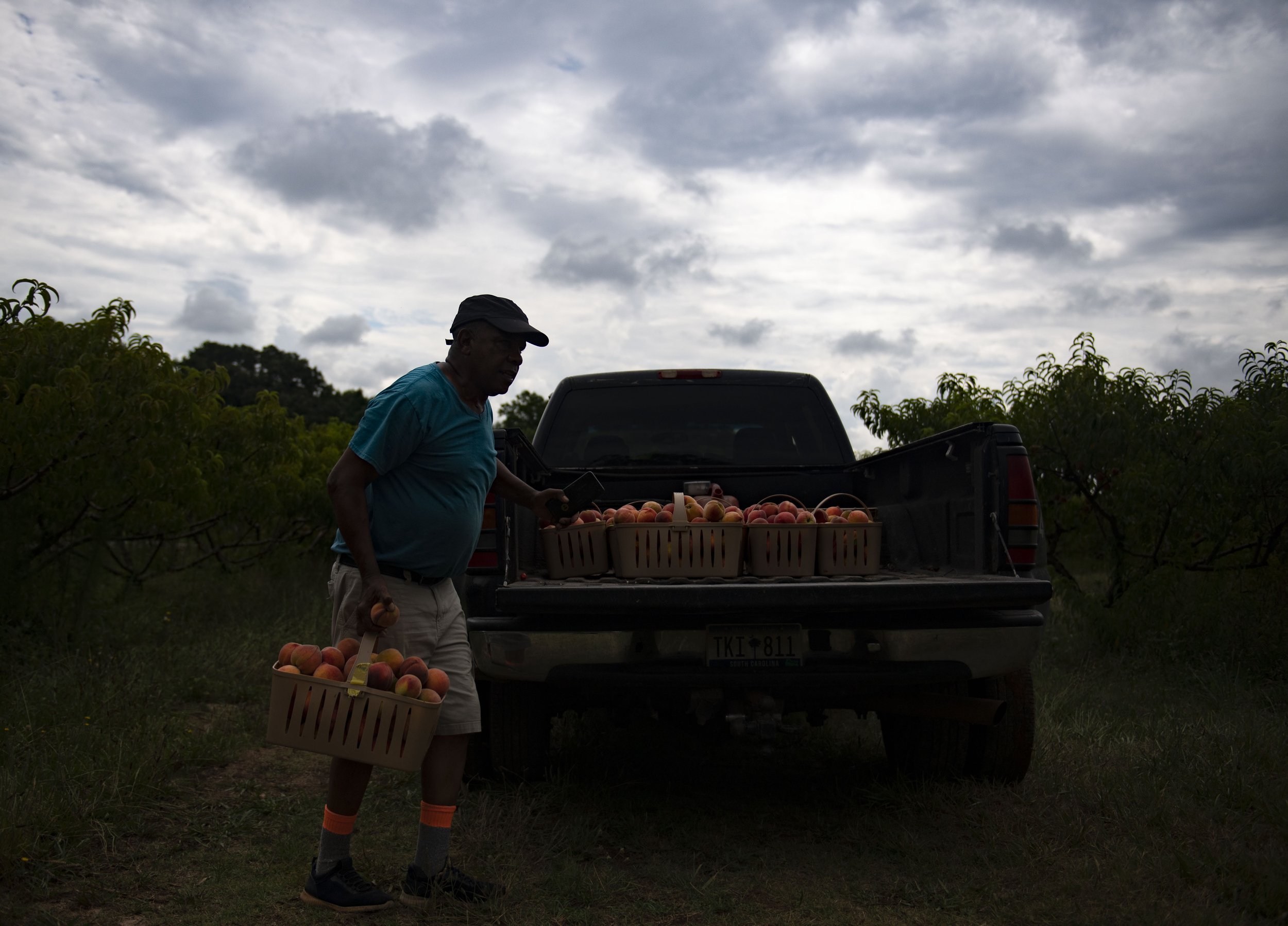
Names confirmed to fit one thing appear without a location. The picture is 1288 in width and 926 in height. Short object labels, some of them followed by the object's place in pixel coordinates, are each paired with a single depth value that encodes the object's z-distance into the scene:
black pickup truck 3.47
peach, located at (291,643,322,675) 2.92
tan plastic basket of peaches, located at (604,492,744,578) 3.78
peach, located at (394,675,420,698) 2.88
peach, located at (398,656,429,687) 3.02
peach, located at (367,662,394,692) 2.92
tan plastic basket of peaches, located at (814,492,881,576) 3.95
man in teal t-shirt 3.15
